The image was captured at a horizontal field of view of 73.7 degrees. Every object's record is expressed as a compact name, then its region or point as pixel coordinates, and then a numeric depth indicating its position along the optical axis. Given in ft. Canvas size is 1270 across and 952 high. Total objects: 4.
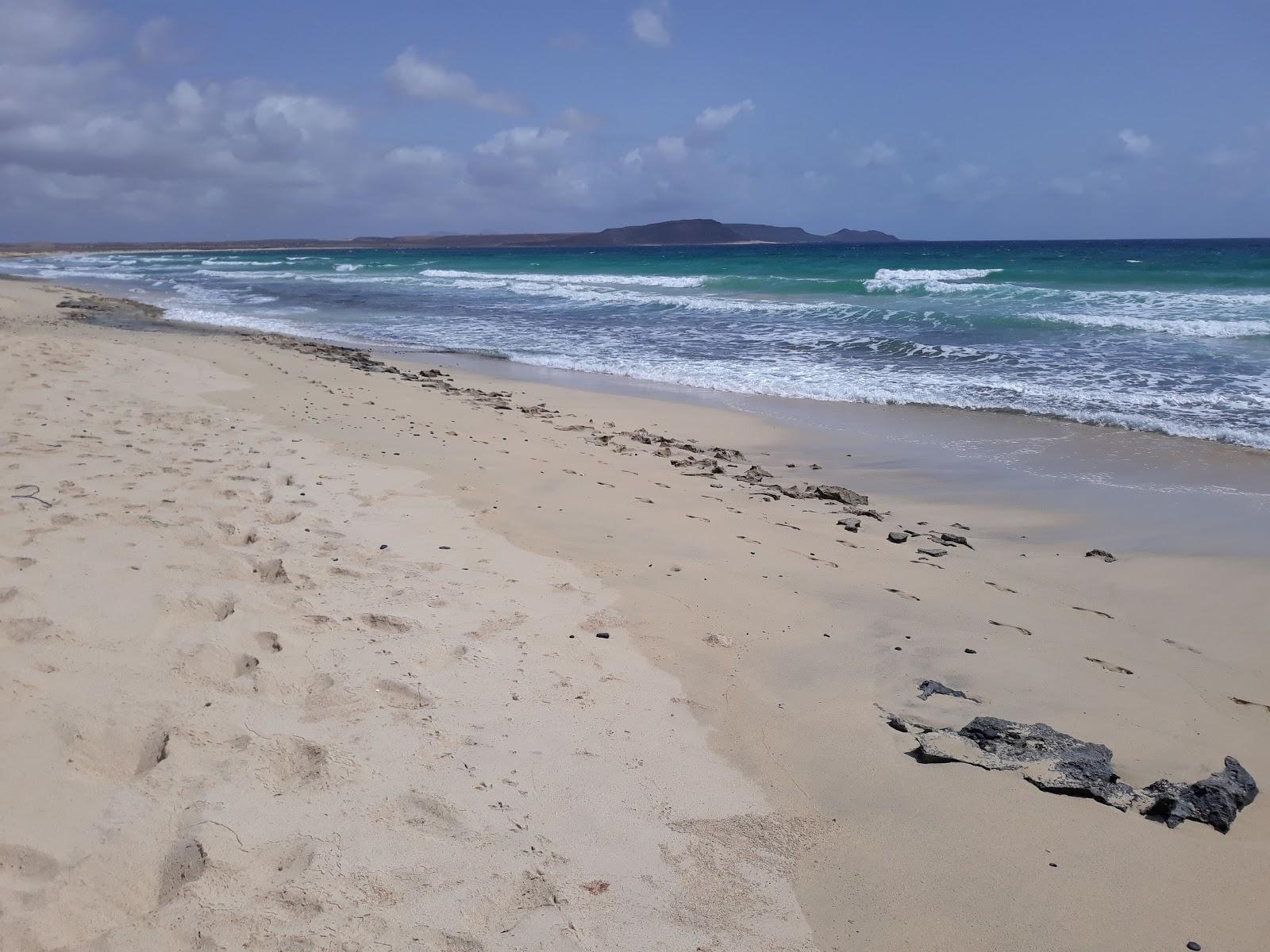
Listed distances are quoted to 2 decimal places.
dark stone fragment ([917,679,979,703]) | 11.16
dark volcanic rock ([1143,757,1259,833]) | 8.69
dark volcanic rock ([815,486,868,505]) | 20.43
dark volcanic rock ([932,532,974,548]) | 17.52
